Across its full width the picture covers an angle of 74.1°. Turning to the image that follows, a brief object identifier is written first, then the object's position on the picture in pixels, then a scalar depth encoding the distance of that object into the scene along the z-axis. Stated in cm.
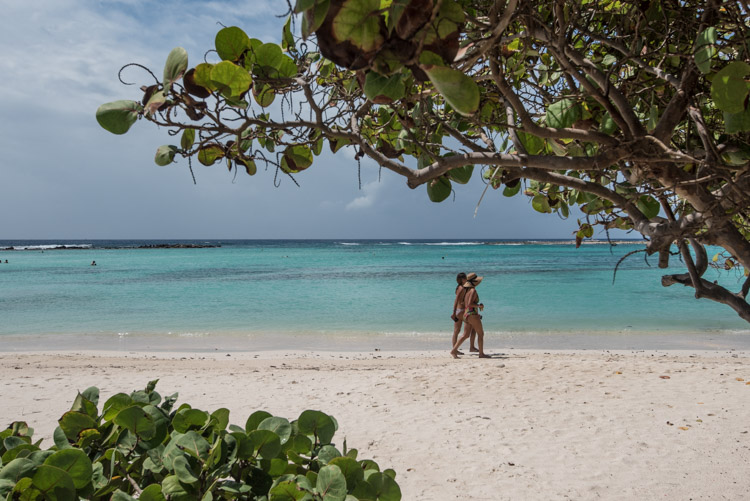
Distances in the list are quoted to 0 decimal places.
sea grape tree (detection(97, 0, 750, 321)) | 66
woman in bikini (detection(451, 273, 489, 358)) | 795
